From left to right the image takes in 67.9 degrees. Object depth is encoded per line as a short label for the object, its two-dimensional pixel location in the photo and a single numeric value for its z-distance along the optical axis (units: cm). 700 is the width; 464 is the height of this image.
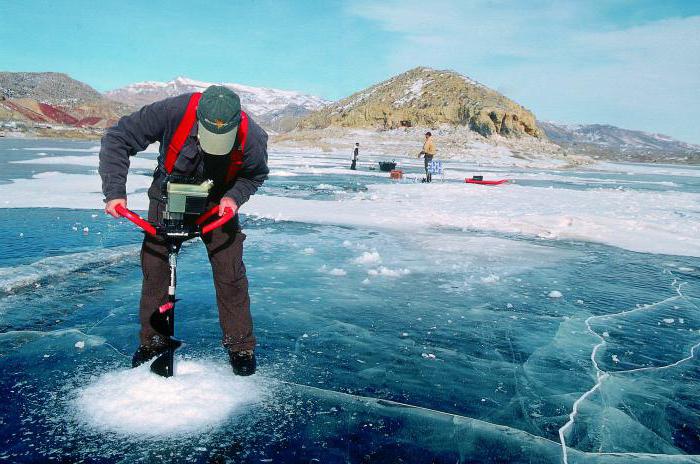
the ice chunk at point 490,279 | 542
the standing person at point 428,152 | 1935
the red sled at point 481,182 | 1939
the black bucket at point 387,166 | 2454
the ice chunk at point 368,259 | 606
